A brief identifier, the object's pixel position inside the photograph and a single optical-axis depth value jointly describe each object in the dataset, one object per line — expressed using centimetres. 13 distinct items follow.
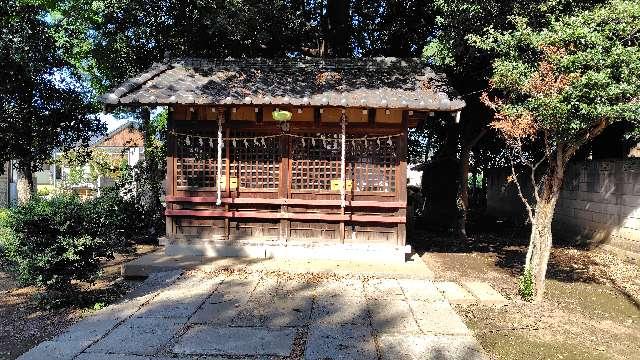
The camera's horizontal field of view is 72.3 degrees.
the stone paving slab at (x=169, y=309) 631
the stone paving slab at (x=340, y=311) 620
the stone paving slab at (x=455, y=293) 708
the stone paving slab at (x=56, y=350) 494
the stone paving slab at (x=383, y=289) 729
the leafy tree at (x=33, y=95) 1102
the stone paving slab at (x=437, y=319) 580
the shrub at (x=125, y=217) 1152
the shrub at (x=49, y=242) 627
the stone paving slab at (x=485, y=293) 702
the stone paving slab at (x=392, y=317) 587
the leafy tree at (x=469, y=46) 807
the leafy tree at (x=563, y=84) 602
